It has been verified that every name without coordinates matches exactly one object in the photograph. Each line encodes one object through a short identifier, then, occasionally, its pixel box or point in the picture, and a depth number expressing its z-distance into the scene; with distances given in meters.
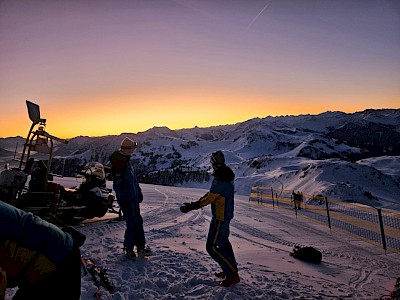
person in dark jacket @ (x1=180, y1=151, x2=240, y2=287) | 4.30
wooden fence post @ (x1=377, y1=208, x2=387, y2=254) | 7.69
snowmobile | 6.44
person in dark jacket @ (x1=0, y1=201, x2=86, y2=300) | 1.61
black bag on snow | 5.93
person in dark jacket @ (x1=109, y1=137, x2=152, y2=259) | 4.98
